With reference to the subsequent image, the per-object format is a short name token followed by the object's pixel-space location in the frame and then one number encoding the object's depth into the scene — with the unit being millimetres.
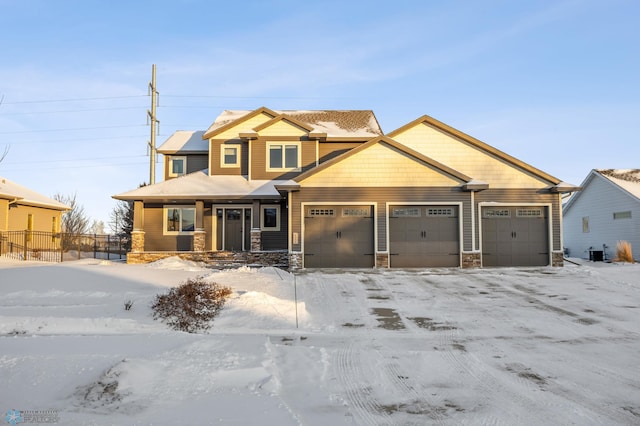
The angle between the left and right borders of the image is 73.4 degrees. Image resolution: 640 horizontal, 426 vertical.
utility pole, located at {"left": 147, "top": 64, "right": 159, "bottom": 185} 27875
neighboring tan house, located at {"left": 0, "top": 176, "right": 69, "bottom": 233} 23578
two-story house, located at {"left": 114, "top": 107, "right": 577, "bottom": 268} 17234
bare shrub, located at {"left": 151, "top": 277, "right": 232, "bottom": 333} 8453
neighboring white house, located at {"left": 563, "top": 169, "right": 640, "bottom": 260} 24398
